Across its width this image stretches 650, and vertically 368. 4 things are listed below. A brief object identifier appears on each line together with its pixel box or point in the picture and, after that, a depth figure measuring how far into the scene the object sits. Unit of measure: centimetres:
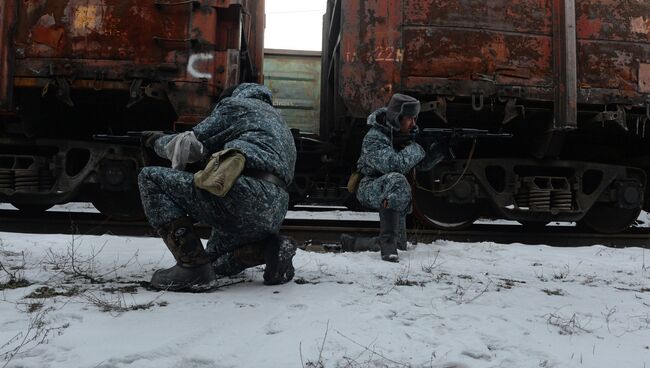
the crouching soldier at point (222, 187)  239
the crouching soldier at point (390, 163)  383
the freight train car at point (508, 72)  457
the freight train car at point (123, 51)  420
